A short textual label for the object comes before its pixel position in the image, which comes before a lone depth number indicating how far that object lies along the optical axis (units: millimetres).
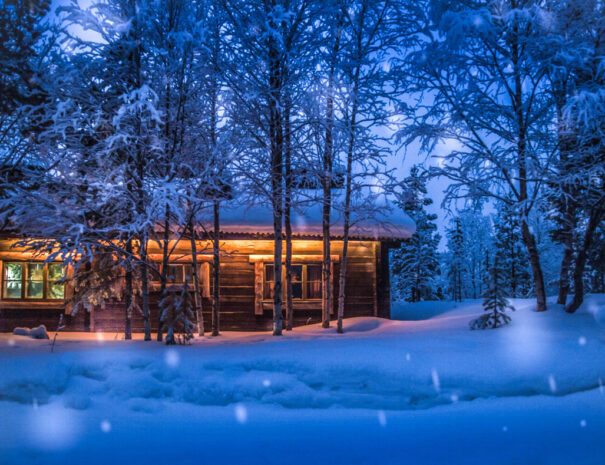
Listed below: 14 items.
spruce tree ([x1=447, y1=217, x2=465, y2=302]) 45125
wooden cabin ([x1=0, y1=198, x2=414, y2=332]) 14672
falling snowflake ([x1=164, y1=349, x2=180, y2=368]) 6893
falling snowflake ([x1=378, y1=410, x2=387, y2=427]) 5035
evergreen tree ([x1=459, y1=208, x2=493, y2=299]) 60000
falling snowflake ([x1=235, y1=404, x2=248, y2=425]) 5082
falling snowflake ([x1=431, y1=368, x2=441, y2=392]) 6252
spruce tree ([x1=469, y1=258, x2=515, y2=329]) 10102
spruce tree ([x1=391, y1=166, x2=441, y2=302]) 33219
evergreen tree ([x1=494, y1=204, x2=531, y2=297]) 35750
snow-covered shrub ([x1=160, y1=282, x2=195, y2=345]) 9188
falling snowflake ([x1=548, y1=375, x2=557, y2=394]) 6245
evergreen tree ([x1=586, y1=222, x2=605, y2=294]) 12562
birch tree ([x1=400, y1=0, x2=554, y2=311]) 9766
